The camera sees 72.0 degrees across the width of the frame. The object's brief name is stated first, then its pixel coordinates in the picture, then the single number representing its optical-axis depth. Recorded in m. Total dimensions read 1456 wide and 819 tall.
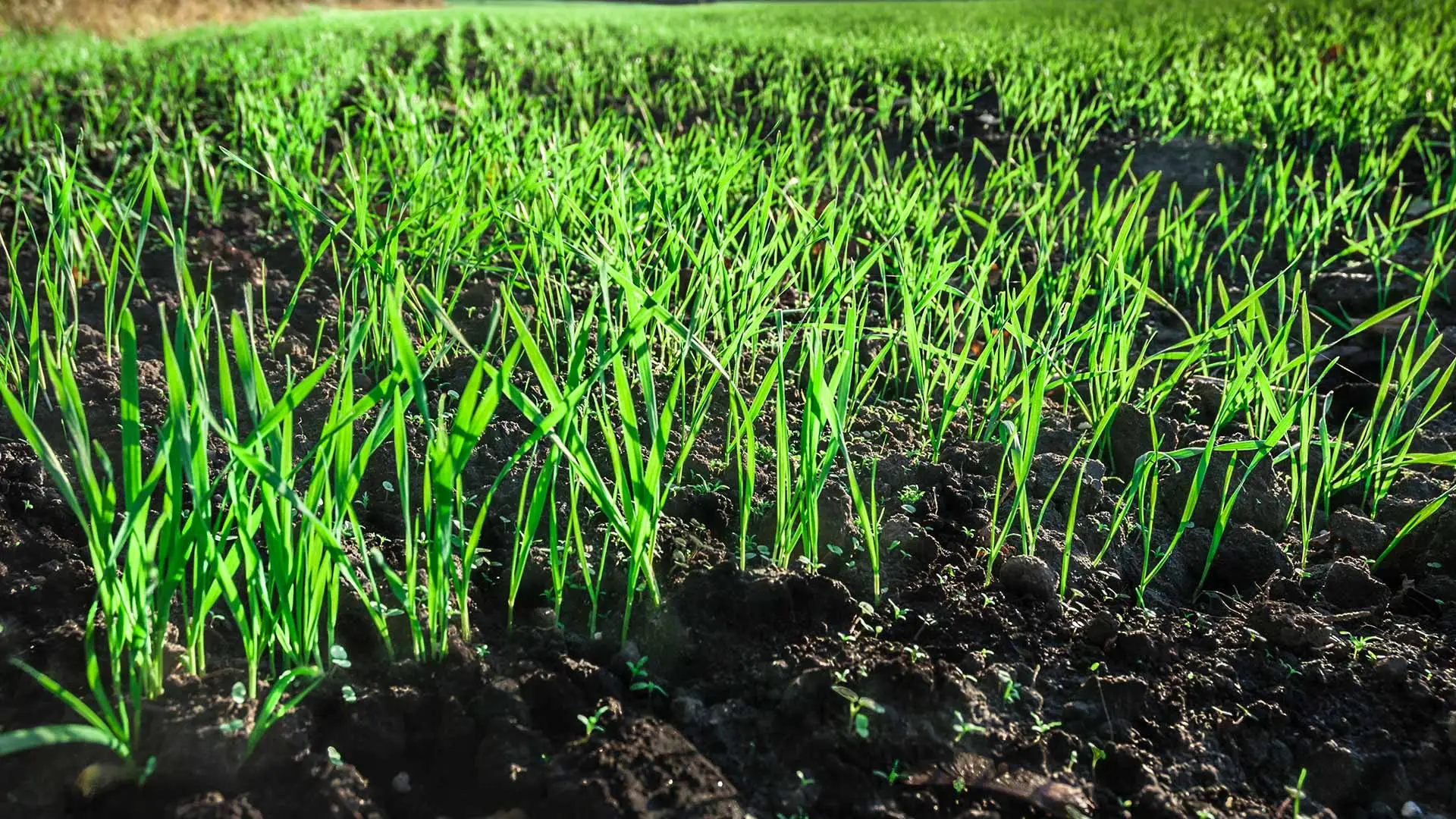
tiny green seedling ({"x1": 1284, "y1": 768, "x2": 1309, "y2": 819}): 0.93
